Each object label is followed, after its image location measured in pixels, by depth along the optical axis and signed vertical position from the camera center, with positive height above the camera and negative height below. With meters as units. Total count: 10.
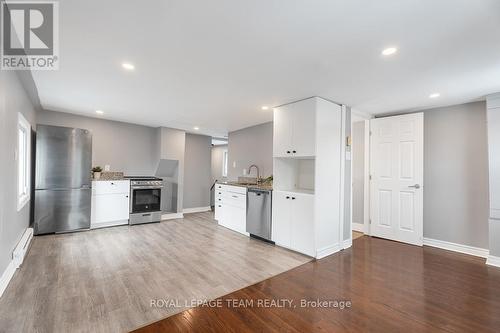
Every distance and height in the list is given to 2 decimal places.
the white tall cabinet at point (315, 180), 3.17 -0.18
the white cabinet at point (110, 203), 4.41 -0.76
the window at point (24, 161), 3.18 +0.08
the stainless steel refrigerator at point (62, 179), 3.81 -0.23
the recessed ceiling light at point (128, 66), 2.33 +1.08
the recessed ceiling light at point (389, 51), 1.92 +1.05
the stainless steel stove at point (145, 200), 4.80 -0.75
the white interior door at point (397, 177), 3.69 -0.15
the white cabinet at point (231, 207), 4.28 -0.82
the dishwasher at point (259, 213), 3.76 -0.80
